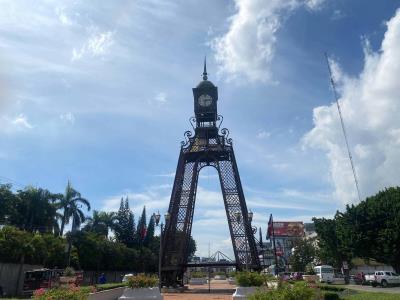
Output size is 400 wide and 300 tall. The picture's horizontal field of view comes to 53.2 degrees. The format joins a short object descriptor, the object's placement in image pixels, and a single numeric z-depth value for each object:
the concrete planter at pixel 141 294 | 17.11
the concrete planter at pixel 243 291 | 19.06
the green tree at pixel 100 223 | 66.50
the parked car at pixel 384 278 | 38.94
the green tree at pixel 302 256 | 71.75
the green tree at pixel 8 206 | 46.31
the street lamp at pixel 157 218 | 26.55
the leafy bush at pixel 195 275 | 63.95
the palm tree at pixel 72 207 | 53.01
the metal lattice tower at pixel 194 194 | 38.03
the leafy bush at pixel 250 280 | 19.88
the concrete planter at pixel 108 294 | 18.48
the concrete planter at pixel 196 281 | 57.18
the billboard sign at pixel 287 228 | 136.75
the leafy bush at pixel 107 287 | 23.56
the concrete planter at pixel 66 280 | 23.58
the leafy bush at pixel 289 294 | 9.91
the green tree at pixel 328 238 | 55.25
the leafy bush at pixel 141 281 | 17.39
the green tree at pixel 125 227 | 79.31
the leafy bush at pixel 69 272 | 29.22
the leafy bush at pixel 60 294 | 10.77
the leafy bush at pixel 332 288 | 23.73
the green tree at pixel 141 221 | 79.79
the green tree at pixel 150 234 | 83.50
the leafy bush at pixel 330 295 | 18.53
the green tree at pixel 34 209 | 48.75
